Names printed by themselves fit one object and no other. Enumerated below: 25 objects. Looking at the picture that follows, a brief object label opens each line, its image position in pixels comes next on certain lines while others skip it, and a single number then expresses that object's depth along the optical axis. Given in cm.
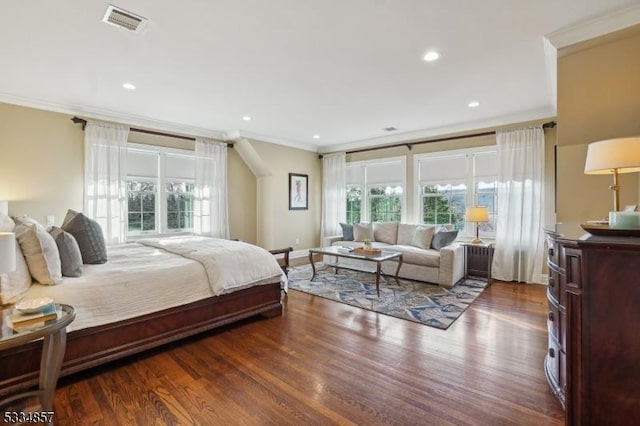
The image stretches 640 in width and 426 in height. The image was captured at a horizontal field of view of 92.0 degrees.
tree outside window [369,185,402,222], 640
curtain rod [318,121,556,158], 453
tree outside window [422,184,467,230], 557
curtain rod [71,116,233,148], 441
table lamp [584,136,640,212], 179
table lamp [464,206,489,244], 477
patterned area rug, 346
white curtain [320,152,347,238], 713
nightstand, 164
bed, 213
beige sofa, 453
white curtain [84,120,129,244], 448
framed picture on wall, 686
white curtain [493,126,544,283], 463
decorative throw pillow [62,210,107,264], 275
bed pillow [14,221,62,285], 215
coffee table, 411
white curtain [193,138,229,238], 570
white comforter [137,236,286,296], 291
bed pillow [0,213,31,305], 191
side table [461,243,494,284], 492
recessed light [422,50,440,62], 283
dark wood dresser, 136
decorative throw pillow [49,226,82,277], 236
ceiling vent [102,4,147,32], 223
